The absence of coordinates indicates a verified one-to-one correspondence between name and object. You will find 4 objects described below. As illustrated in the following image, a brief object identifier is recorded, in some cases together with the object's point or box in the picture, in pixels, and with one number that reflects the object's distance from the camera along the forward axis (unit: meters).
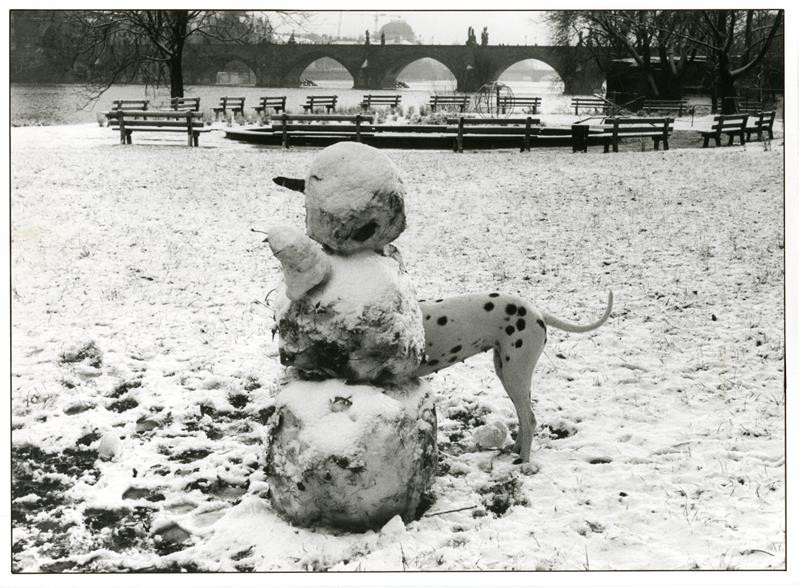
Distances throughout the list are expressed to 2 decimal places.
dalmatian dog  4.67
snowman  3.90
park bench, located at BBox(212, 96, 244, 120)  27.68
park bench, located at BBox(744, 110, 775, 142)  18.19
